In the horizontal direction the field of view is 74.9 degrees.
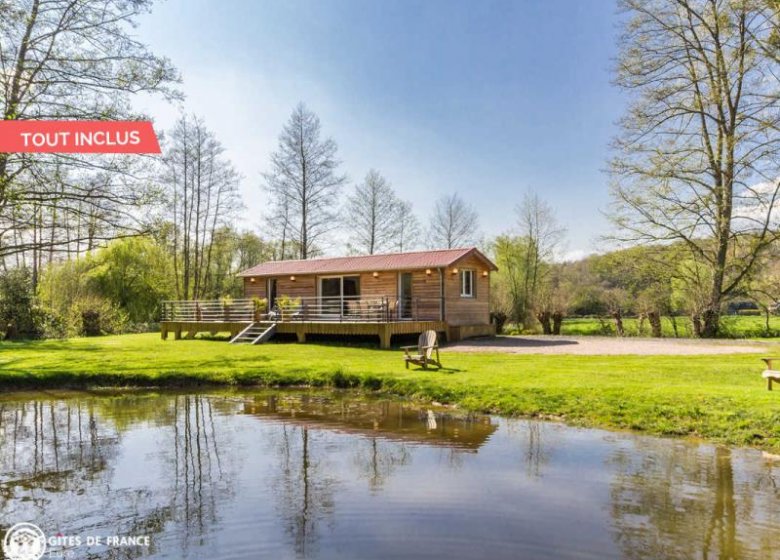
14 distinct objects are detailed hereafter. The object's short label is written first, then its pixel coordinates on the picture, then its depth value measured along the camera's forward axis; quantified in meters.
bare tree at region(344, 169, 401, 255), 30.36
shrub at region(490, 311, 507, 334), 23.77
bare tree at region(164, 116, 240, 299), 26.91
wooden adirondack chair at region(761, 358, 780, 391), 7.27
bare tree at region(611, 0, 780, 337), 16.73
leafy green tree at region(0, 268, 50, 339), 21.69
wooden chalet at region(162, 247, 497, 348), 17.41
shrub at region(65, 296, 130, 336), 22.67
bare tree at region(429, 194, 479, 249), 32.03
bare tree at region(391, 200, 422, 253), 31.69
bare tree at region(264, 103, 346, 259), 26.86
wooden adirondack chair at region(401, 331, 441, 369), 10.82
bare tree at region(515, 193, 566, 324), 28.47
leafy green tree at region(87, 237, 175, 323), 27.30
